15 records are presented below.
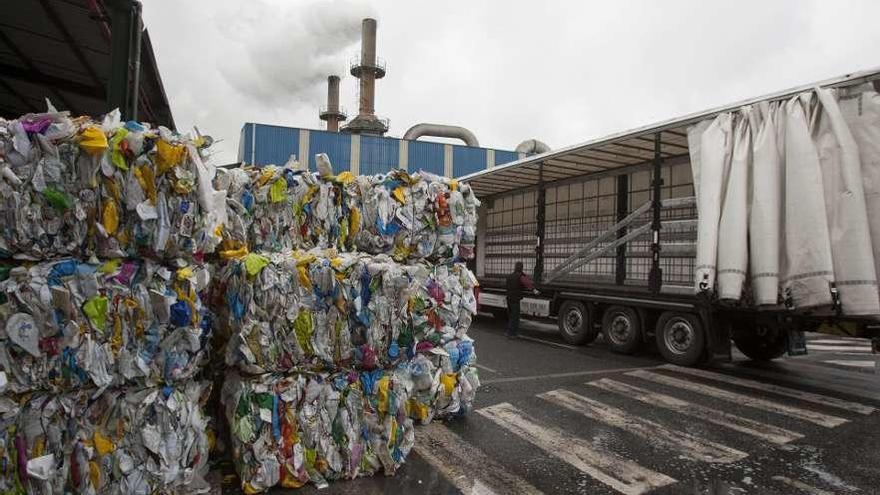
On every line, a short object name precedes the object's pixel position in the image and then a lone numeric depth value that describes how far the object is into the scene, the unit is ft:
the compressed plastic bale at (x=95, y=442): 9.70
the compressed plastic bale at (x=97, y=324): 9.57
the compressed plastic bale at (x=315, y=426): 11.48
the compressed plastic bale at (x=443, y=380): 15.24
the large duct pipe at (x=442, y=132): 113.48
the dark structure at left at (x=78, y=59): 17.13
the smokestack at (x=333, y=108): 134.62
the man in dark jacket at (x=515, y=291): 35.06
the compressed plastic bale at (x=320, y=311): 11.51
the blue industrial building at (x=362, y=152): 95.76
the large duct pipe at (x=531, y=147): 100.99
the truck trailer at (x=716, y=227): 18.25
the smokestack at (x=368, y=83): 118.52
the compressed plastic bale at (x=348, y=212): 13.47
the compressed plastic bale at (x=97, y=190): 9.64
